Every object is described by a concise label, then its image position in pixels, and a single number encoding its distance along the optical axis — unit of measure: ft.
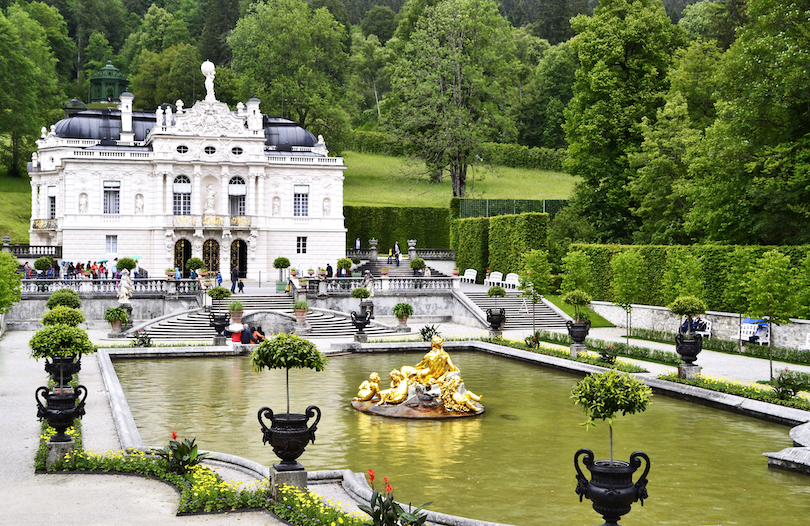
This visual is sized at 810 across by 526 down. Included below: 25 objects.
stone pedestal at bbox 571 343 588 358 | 96.68
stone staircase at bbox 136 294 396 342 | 123.65
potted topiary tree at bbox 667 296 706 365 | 78.28
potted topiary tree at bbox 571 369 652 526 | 33.65
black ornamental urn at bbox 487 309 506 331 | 117.70
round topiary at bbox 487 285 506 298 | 138.41
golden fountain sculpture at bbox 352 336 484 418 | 68.64
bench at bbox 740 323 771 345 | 103.07
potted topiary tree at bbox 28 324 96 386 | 59.41
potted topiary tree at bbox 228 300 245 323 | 119.86
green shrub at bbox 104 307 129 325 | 119.75
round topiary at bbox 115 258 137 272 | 160.86
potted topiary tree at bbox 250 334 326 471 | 41.11
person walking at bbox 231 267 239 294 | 154.04
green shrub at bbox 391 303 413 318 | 132.26
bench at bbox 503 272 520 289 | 159.22
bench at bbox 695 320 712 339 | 111.28
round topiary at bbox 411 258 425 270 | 174.81
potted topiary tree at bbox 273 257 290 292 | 178.50
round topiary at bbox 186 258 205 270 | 167.32
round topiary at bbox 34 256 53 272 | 166.91
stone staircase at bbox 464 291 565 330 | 137.18
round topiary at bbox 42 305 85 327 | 91.90
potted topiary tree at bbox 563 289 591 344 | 97.40
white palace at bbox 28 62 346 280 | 178.29
